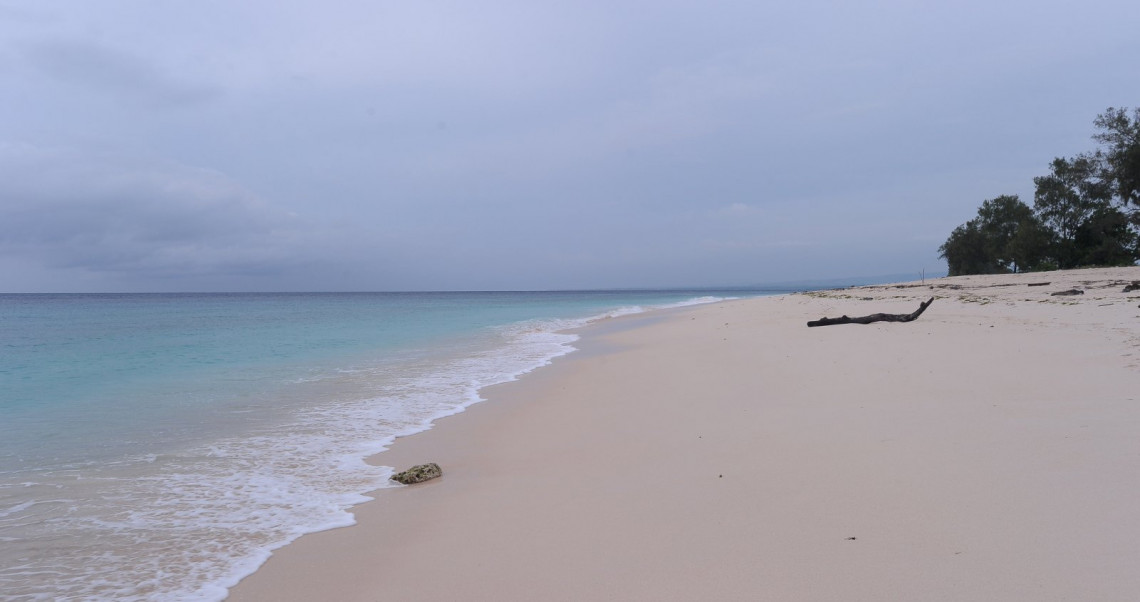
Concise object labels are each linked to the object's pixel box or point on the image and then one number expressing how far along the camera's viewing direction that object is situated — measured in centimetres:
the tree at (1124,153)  2992
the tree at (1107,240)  3353
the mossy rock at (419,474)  483
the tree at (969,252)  4788
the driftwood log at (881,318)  1276
